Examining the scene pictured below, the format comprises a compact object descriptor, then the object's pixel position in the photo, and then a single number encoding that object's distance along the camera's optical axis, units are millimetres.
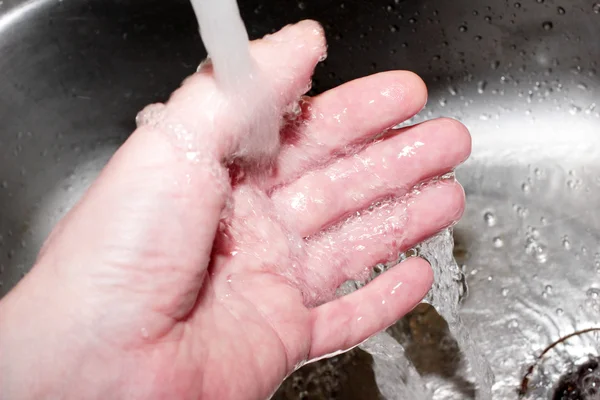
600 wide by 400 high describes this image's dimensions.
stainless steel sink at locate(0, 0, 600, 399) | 522
